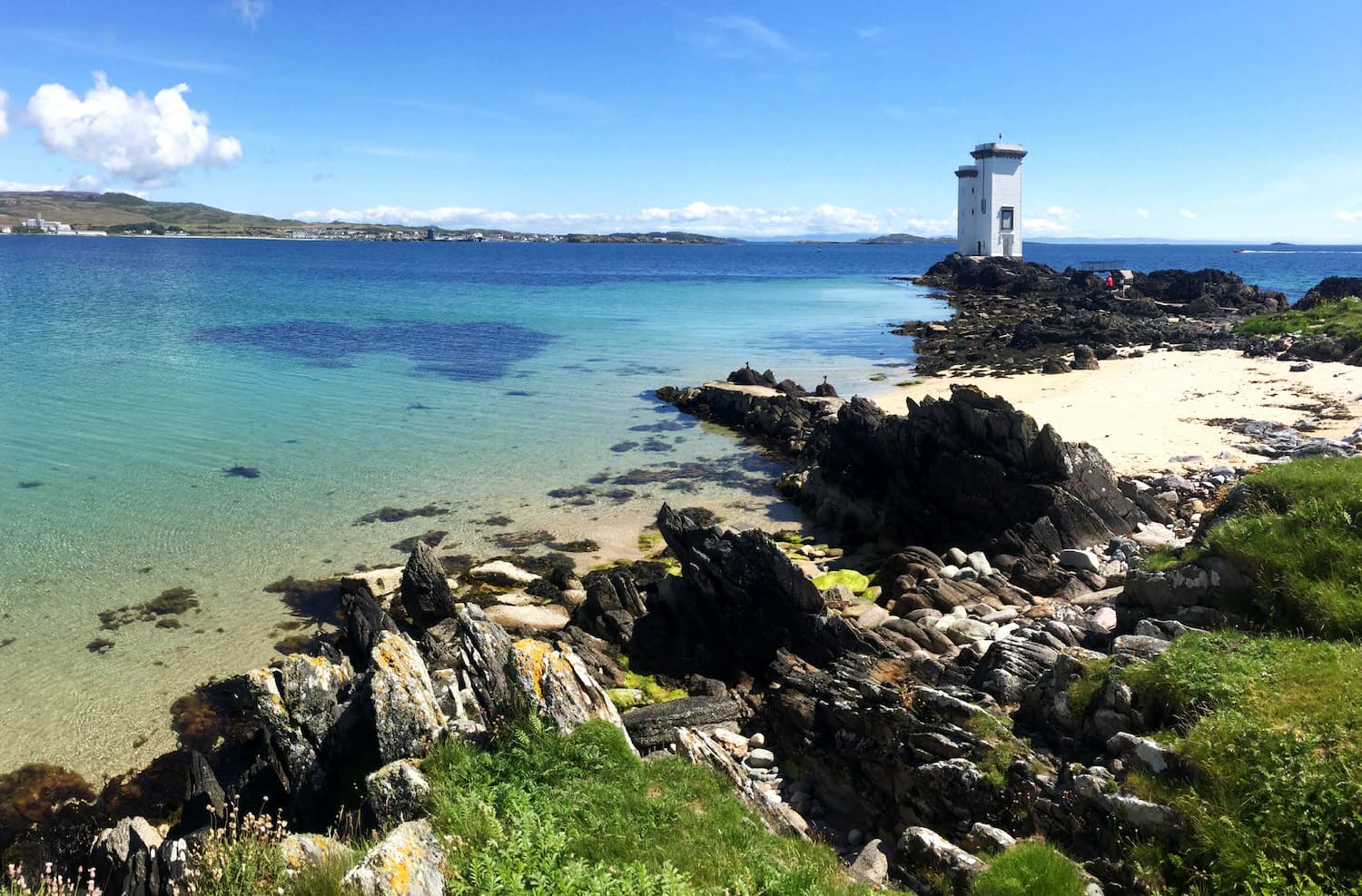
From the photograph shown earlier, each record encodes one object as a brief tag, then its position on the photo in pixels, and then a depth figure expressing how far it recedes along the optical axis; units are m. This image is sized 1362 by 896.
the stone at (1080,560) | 18.09
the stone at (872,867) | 8.50
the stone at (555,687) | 10.03
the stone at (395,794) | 8.57
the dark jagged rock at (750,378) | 42.56
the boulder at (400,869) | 6.65
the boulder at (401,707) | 9.73
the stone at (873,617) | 16.62
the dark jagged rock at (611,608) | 17.09
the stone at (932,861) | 8.24
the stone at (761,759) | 12.34
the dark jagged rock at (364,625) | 15.57
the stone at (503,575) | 20.27
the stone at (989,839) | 8.63
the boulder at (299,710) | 10.63
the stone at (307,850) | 7.32
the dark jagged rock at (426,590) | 17.95
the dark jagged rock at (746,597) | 15.82
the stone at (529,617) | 17.69
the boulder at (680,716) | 12.06
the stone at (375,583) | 19.17
